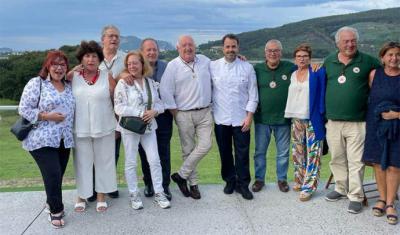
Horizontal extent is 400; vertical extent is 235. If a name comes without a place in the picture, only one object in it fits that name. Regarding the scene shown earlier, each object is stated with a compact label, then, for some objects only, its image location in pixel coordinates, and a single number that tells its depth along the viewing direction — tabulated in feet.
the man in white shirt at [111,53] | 15.97
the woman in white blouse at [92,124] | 14.73
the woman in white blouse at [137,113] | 15.07
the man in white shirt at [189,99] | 16.26
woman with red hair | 13.85
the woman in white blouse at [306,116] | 16.03
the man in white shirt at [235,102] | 16.37
